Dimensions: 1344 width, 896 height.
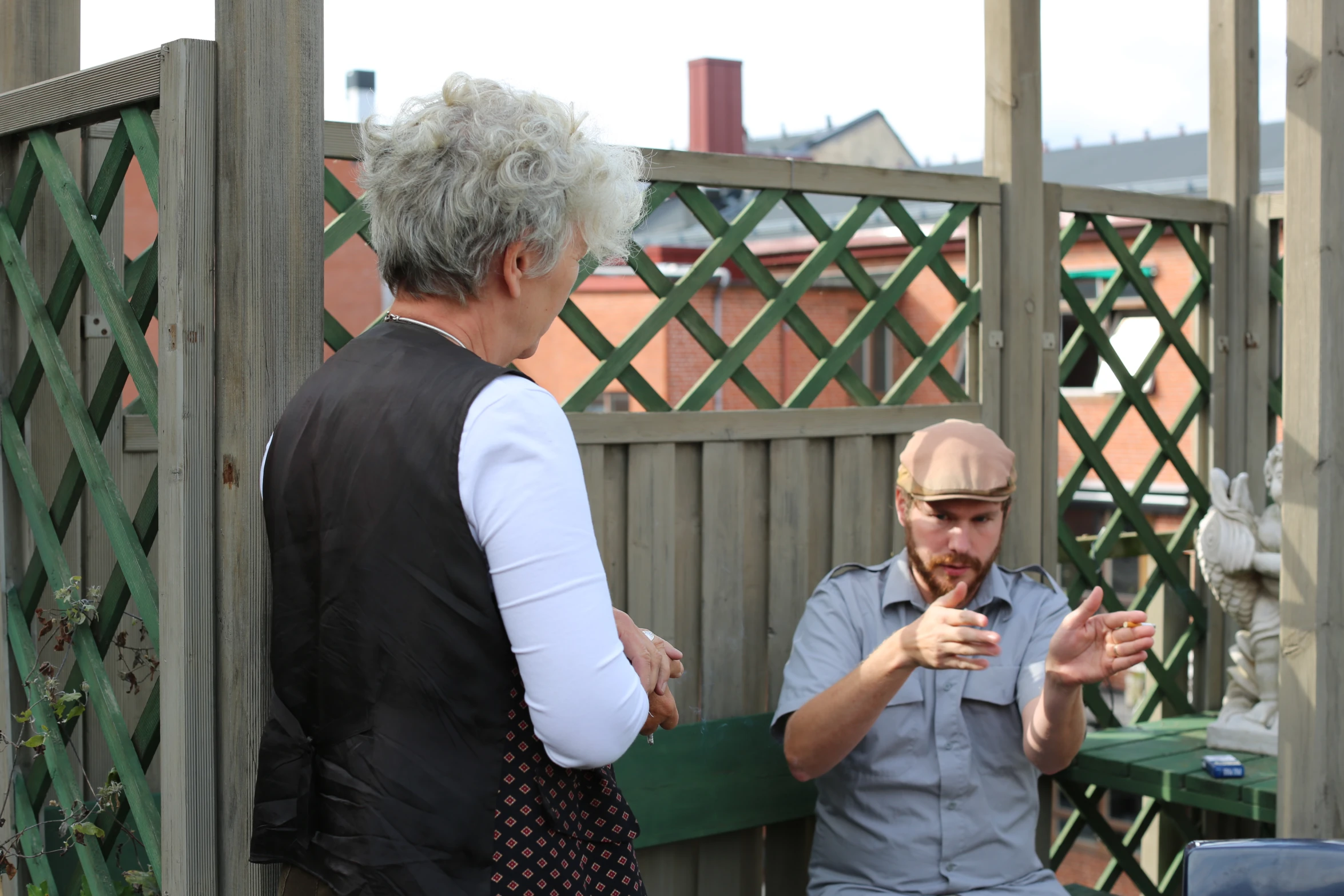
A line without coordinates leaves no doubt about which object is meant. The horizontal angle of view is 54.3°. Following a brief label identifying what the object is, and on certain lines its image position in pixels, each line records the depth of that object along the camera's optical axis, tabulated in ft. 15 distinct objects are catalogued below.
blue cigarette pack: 9.66
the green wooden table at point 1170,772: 9.47
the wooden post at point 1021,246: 10.34
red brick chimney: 78.18
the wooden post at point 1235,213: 12.24
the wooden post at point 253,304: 5.03
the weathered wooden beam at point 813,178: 8.57
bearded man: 7.74
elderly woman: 3.96
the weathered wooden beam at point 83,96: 5.30
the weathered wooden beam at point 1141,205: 11.06
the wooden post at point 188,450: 5.02
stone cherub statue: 10.31
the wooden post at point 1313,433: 7.08
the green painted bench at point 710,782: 8.35
